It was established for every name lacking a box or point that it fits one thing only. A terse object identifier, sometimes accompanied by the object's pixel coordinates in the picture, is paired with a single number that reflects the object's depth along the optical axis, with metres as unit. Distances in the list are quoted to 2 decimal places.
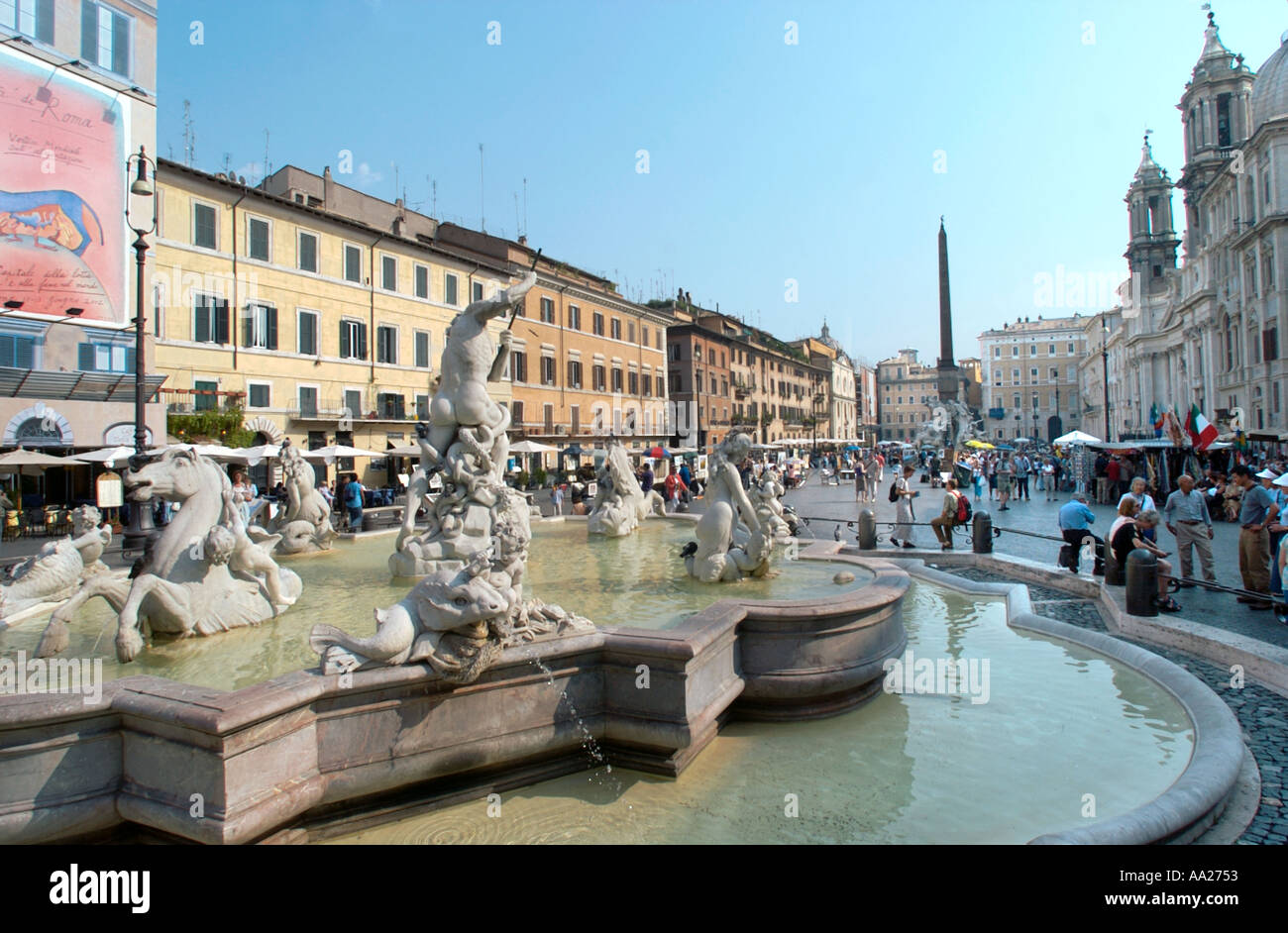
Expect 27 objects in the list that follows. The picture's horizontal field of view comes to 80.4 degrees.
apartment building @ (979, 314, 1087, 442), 112.81
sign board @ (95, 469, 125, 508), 12.35
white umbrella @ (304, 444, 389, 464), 20.38
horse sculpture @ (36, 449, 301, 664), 4.52
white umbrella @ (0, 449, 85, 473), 16.80
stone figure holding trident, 7.69
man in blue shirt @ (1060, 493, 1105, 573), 9.50
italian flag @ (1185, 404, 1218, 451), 18.05
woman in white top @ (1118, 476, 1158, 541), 8.97
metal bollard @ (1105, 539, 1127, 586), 8.25
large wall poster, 20.56
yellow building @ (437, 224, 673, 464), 38.44
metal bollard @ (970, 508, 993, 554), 10.74
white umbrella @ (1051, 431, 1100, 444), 24.04
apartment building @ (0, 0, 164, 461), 20.45
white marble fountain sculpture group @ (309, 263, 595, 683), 3.54
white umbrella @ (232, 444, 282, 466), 17.08
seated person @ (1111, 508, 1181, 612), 7.99
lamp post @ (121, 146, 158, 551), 10.52
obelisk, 52.54
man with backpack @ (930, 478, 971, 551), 11.59
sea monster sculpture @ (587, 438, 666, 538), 10.90
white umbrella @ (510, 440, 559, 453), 25.64
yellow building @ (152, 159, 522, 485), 24.50
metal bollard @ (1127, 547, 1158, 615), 7.10
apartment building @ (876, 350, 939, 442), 131.50
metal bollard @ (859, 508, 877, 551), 11.16
